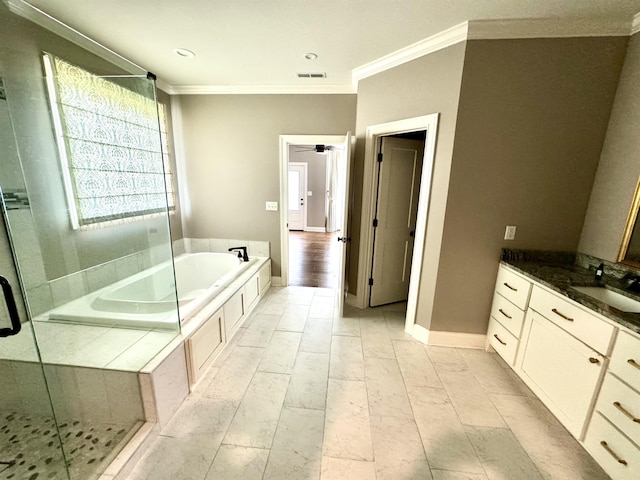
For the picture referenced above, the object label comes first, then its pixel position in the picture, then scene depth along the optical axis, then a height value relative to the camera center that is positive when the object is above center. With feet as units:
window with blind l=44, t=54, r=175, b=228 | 5.96 +0.99
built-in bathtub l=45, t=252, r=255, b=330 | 5.71 -3.02
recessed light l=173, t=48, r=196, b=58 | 7.27 +3.83
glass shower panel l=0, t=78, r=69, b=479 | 4.33 -3.87
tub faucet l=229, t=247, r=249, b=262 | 10.45 -2.86
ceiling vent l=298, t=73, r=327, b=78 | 8.73 +3.89
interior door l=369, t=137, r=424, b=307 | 8.84 -1.04
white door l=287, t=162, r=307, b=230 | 23.61 -0.82
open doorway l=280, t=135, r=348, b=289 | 19.12 -1.31
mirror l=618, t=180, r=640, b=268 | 5.26 -0.93
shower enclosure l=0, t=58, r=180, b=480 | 4.58 -1.88
